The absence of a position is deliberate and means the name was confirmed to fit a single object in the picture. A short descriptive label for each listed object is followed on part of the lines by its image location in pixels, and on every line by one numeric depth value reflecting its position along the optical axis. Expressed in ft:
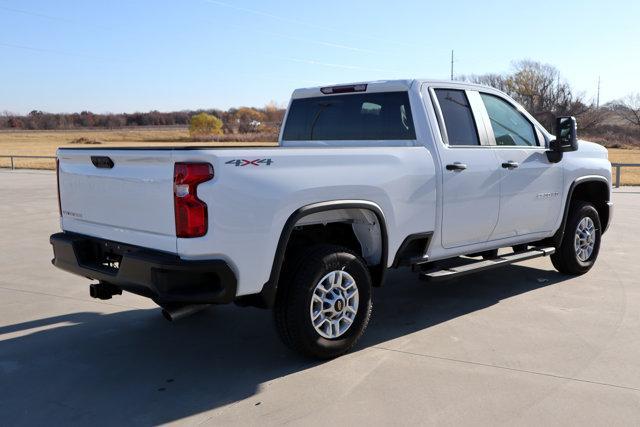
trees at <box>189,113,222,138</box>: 370.53
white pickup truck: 12.15
